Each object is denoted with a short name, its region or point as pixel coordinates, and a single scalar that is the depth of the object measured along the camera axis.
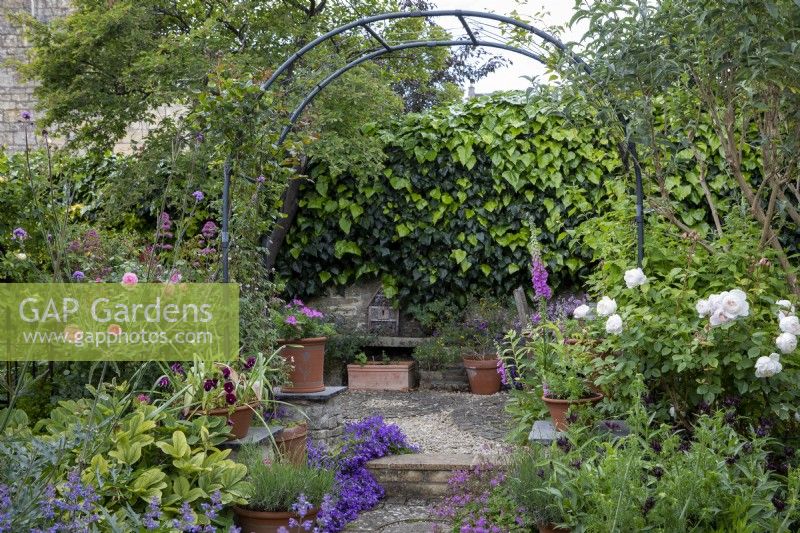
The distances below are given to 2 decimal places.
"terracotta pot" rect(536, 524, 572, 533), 2.89
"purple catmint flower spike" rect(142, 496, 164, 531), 2.53
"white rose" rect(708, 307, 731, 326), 3.05
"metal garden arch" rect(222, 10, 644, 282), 3.87
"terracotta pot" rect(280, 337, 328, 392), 4.67
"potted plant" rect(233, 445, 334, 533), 3.07
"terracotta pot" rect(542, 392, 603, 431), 3.55
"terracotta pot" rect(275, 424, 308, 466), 3.91
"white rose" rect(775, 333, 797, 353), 2.95
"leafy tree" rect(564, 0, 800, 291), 2.89
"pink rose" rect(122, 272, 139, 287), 3.62
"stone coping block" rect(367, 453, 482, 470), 4.08
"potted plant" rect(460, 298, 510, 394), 6.81
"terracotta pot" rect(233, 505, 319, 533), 3.06
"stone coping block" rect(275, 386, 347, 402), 4.54
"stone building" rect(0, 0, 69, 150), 11.11
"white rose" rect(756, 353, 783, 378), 2.95
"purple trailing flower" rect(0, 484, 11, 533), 2.15
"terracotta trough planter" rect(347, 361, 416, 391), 7.08
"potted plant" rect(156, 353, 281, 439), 3.44
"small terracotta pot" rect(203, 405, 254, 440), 3.46
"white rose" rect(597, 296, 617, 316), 3.38
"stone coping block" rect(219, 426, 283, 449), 3.52
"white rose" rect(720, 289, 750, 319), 3.02
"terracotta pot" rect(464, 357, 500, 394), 6.77
